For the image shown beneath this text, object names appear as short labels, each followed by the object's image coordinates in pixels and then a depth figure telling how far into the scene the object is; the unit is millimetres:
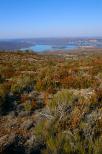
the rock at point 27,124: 2857
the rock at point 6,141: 2474
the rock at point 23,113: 3143
